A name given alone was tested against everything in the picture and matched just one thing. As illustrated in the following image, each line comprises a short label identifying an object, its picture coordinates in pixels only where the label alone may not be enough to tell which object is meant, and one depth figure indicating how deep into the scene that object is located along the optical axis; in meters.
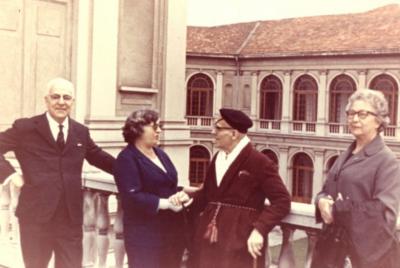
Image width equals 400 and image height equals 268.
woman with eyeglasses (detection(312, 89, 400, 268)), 2.83
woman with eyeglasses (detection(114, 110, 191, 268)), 3.61
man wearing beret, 3.26
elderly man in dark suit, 3.86
